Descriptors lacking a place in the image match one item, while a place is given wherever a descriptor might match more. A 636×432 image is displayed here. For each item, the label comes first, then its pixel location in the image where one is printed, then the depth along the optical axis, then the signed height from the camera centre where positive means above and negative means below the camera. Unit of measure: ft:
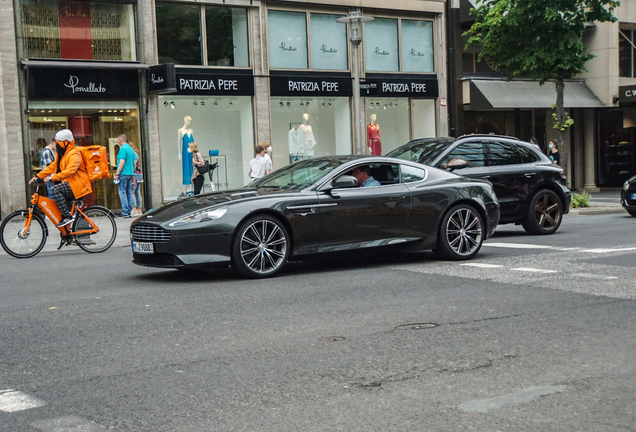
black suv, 45.32 -1.45
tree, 71.20 +9.58
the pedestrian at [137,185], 67.26 -2.19
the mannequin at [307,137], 81.30 +1.44
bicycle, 41.01 -3.44
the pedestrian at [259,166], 64.23 -0.94
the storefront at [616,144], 109.29 -0.56
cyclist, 41.65 -0.72
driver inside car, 33.96 -1.07
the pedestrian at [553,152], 99.86 -1.13
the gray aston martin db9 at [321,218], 30.09 -2.57
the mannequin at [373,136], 85.81 +1.35
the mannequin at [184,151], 73.31 +0.48
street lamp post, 63.57 +8.59
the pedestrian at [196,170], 69.15 -1.21
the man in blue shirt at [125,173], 66.03 -1.19
